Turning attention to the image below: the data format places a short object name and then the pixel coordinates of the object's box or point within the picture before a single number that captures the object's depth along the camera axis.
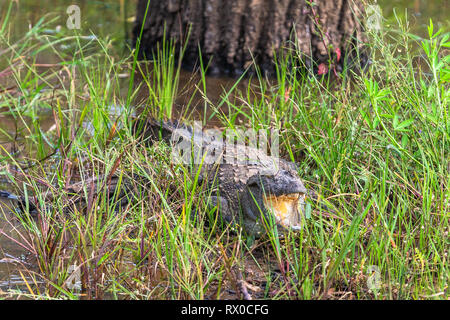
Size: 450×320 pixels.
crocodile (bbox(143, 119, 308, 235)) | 5.37
